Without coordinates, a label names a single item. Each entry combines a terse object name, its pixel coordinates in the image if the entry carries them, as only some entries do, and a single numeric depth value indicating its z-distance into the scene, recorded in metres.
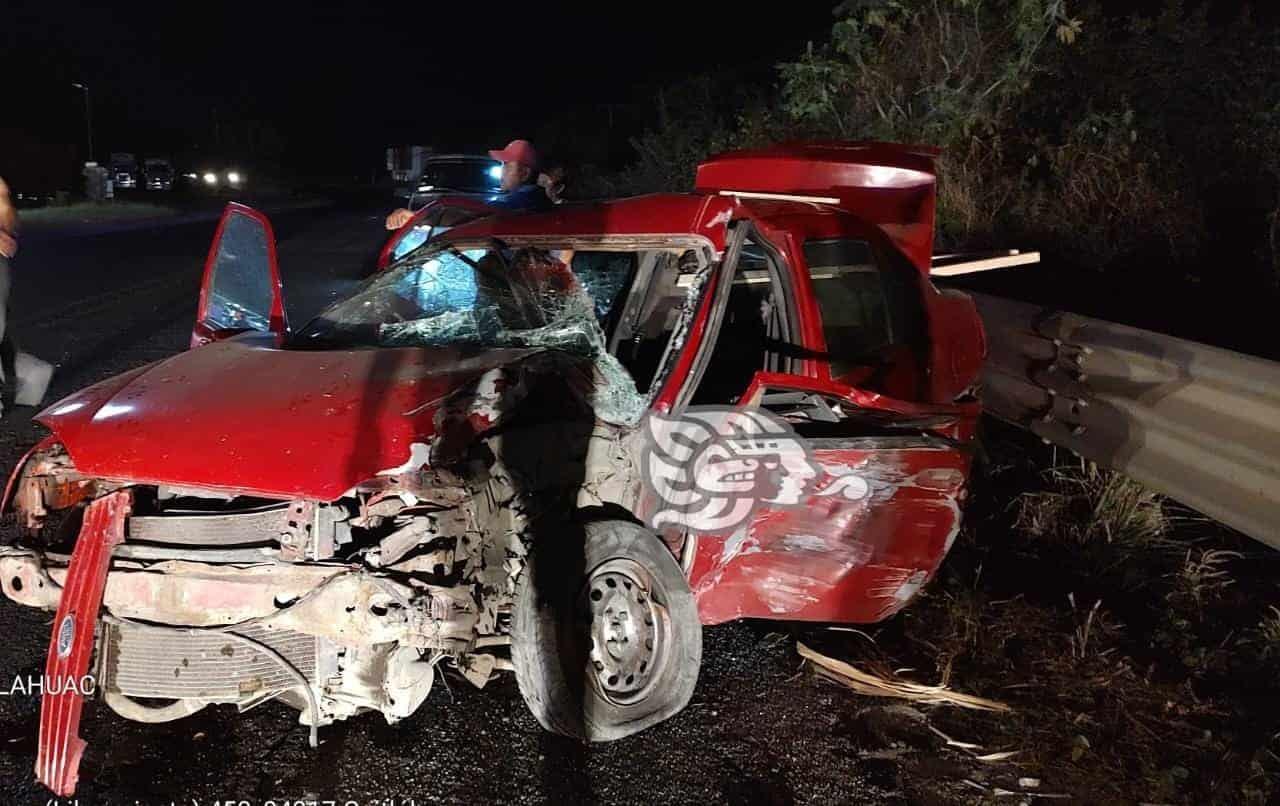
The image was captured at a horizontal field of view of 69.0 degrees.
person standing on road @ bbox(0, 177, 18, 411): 6.26
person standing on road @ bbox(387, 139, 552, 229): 6.31
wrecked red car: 2.65
